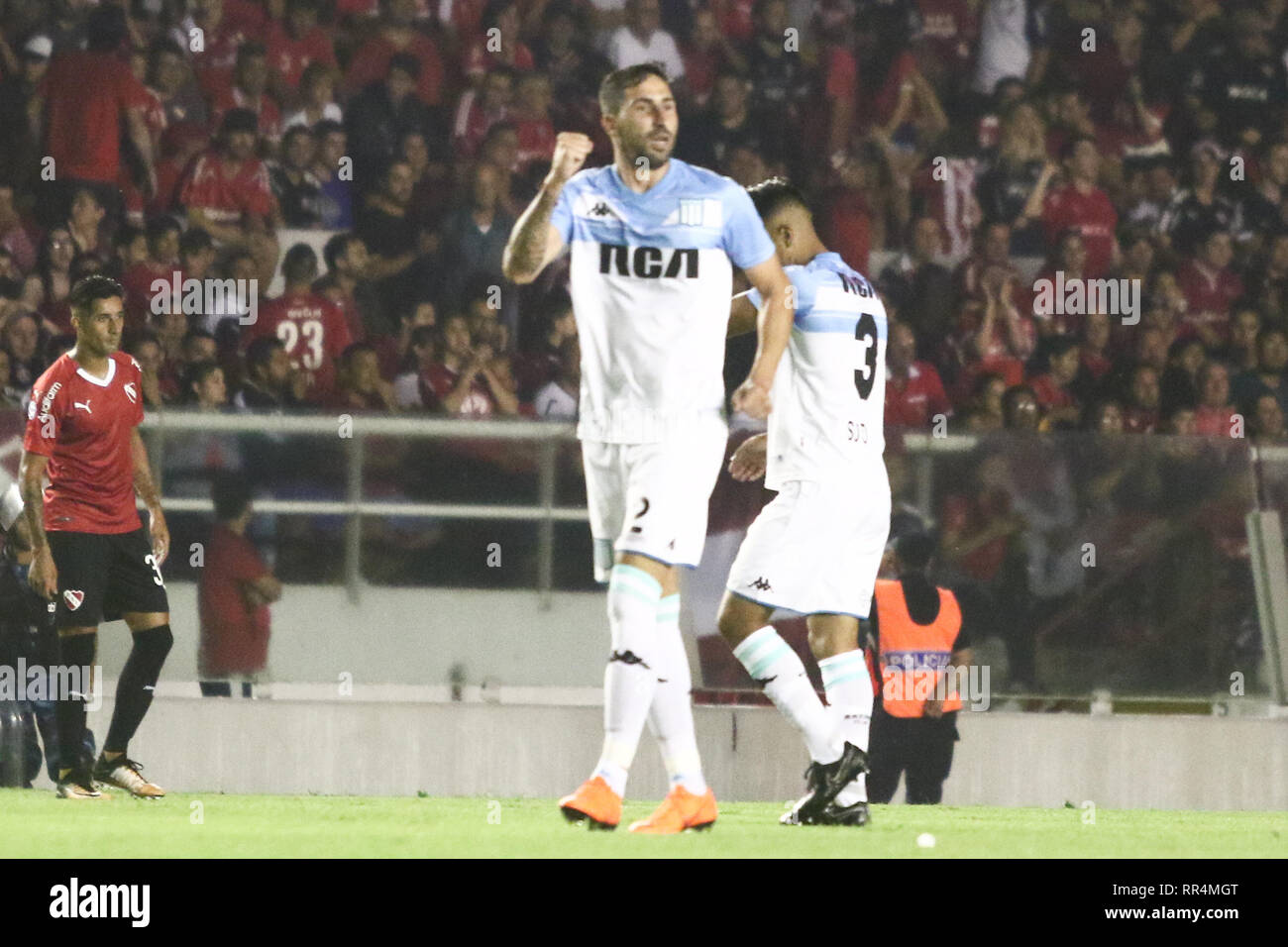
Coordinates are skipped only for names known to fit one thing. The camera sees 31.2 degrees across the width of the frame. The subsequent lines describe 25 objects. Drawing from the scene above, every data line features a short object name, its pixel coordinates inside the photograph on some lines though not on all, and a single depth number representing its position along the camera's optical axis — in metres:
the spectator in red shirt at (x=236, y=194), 13.99
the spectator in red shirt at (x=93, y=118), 13.89
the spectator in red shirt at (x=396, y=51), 15.30
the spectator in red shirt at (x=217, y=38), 15.09
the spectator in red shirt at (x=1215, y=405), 12.88
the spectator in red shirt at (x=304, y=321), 13.13
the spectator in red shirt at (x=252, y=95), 14.96
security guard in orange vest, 10.80
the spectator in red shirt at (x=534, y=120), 14.85
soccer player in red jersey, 9.12
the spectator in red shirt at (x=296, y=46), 15.25
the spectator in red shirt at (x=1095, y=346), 13.84
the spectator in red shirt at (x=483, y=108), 15.09
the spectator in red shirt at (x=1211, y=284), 14.80
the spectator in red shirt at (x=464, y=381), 12.40
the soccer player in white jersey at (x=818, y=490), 8.09
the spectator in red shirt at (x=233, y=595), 10.67
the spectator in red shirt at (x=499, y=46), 15.69
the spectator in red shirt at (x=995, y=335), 13.80
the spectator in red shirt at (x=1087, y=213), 15.05
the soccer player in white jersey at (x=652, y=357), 6.91
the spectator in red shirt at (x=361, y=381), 12.30
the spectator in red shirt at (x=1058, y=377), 13.41
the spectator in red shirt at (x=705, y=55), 15.76
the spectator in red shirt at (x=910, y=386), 12.82
